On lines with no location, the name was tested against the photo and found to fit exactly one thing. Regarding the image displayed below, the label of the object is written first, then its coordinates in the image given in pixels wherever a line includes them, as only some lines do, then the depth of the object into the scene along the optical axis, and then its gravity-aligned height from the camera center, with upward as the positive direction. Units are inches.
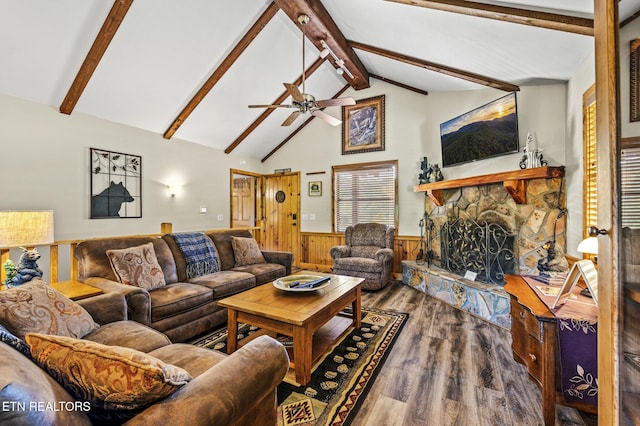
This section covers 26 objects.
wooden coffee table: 73.5 -28.4
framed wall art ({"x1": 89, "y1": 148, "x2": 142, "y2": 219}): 141.9 +17.0
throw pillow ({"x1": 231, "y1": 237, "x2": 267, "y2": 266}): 146.9 -21.3
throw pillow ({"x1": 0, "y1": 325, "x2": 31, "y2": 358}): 32.1 -15.3
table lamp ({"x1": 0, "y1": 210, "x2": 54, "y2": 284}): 78.8 -4.1
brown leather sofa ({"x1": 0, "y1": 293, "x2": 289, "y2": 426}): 22.9 -22.5
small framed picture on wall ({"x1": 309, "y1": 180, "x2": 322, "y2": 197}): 227.5 +20.7
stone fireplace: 114.4 -11.0
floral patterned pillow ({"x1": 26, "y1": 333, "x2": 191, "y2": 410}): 30.6 -18.1
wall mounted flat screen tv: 126.0 +40.3
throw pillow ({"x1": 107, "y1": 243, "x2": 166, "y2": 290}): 97.5 -19.4
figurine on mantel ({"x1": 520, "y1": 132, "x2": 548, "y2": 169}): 113.8 +23.3
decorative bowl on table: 92.6 -25.6
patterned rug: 63.6 -46.8
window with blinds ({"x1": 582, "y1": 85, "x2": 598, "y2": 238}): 90.8 +17.2
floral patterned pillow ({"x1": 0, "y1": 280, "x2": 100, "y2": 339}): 49.2 -19.2
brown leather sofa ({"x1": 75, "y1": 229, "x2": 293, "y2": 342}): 86.4 -28.7
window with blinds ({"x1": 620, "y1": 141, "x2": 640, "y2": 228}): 39.9 +3.7
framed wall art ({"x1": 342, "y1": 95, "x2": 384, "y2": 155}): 202.7 +66.4
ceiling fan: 117.5 +49.1
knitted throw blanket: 124.6 -18.7
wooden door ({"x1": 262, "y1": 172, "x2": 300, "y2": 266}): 239.3 +0.2
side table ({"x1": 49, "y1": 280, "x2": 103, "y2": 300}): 78.9 -22.9
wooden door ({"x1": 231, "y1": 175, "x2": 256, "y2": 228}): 262.8 +12.0
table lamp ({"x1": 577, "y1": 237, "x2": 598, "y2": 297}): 69.4 -9.8
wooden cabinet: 59.1 -32.8
